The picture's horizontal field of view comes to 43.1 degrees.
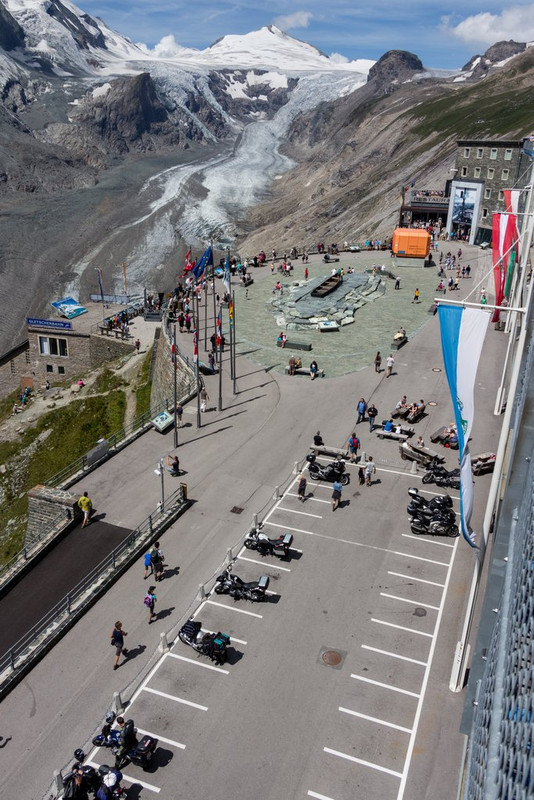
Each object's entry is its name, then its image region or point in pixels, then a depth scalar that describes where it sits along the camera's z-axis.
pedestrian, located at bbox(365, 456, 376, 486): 28.89
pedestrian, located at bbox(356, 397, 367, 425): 34.78
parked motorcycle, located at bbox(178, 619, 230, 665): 19.93
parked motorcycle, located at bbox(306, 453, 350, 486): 29.19
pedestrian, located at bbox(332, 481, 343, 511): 27.04
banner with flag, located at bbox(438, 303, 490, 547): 15.59
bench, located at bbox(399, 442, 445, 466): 30.59
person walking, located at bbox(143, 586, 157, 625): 21.91
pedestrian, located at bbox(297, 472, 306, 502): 27.53
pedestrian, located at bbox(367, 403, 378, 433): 33.75
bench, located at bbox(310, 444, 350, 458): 31.17
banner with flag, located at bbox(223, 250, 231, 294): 40.72
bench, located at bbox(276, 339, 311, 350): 46.03
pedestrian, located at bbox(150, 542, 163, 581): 23.75
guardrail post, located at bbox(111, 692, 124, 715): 18.48
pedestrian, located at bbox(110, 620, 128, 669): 20.16
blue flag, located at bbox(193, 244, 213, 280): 40.56
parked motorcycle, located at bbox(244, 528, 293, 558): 24.41
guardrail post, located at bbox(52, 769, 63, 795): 16.28
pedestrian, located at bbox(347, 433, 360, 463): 30.86
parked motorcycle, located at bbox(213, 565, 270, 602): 22.38
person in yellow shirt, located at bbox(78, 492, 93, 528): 27.50
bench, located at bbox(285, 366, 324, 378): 41.86
